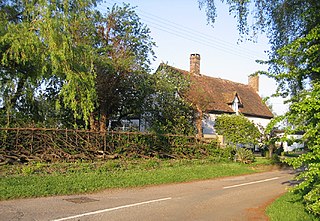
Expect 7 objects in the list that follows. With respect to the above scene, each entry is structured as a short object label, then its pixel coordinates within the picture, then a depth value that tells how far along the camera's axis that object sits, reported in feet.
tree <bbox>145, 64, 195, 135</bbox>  89.25
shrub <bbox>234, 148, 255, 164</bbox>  85.30
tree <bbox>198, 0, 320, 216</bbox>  23.32
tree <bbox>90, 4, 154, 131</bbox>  81.62
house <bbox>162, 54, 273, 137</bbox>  95.45
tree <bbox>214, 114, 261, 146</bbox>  91.09
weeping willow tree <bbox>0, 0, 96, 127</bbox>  49.52
